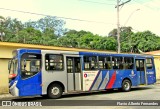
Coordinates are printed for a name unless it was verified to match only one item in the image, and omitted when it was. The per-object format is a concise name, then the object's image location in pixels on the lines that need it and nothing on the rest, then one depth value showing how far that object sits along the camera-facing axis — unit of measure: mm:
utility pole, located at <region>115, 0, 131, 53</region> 26438
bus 13992
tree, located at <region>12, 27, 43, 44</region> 65588
